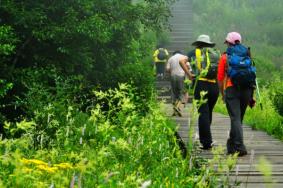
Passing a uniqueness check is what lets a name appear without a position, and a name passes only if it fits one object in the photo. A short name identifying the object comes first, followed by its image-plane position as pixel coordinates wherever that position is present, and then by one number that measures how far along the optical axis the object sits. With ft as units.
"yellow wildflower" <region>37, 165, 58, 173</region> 16.93
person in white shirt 80.93
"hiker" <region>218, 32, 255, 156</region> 43.76
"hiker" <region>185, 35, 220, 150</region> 46.71
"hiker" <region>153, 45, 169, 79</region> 115.65
